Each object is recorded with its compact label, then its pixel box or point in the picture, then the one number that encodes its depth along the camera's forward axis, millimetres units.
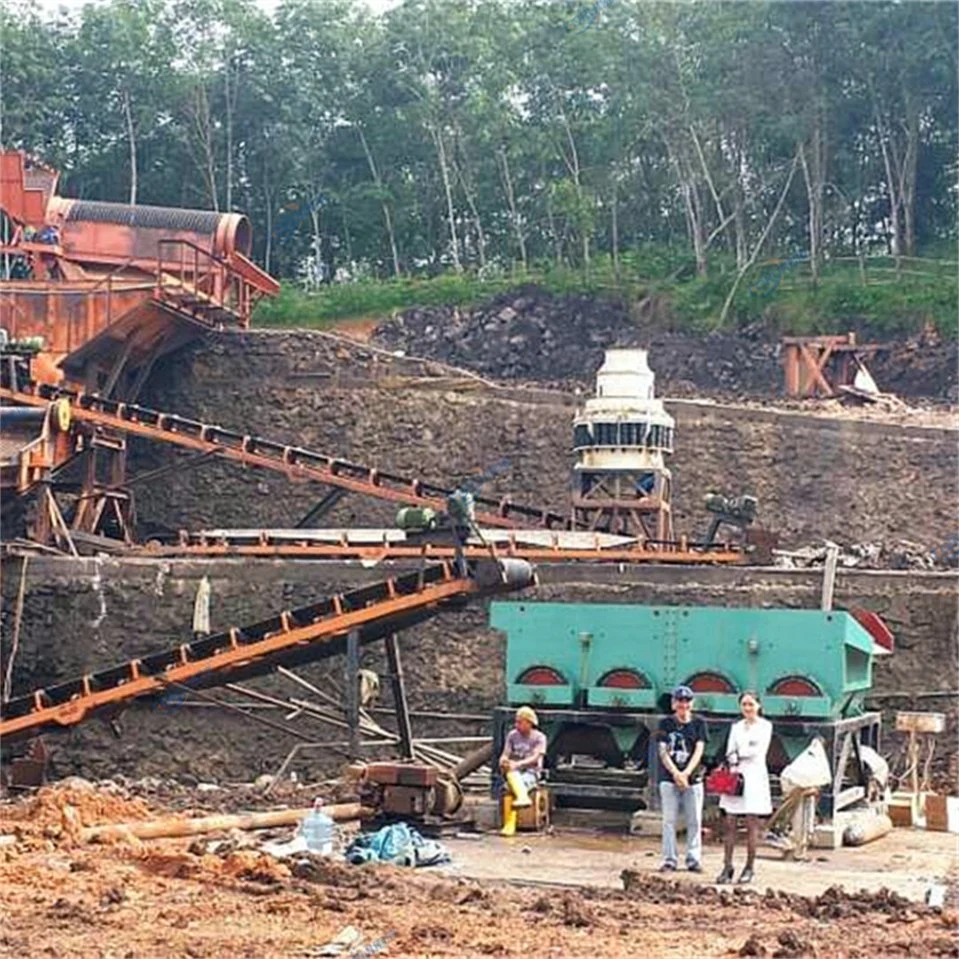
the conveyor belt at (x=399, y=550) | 23922
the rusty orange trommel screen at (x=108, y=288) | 30266
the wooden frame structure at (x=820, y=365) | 34875
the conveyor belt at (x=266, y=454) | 27375
